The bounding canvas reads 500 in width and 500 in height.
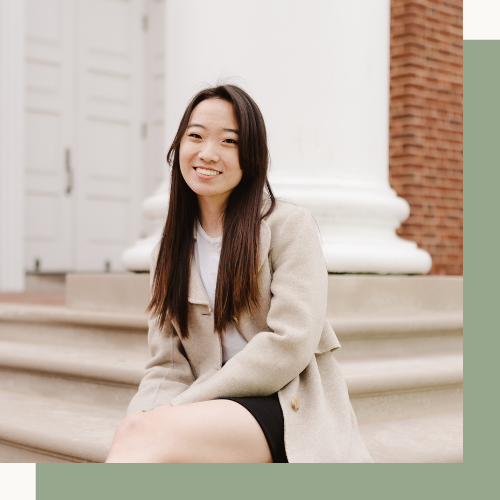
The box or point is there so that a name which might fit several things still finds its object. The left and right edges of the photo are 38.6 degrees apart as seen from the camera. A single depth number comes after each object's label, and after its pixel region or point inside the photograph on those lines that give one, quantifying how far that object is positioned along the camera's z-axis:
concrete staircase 2.31
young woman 1.53
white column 3.12
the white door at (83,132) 5.94
